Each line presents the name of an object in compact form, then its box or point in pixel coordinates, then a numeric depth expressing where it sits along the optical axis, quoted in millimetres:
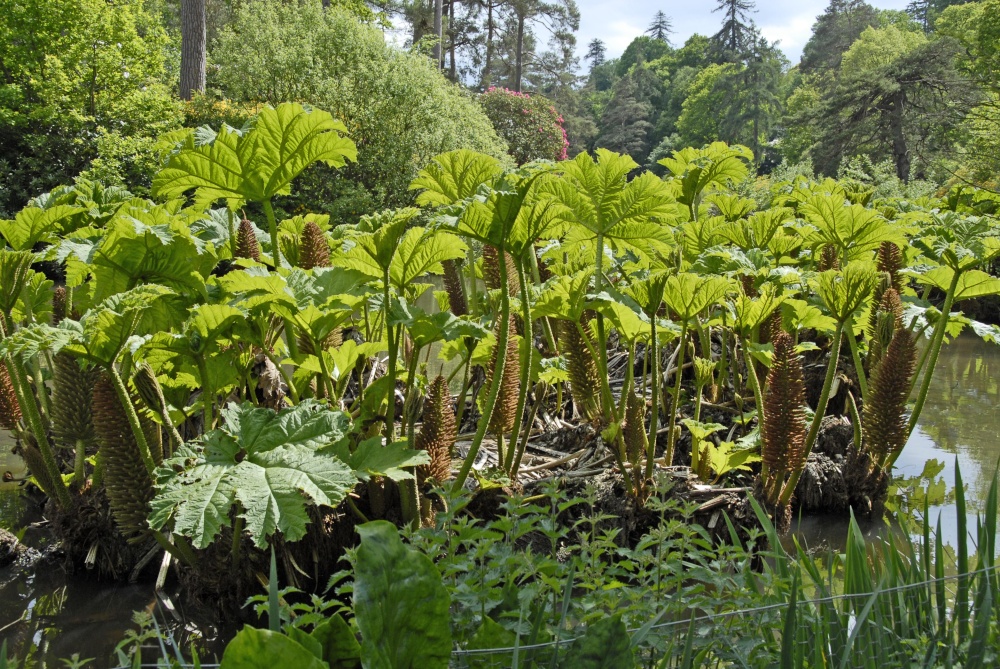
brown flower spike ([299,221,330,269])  2717
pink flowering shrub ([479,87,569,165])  27250
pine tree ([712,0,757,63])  51406
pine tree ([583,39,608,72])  92312
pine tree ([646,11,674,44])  85438
